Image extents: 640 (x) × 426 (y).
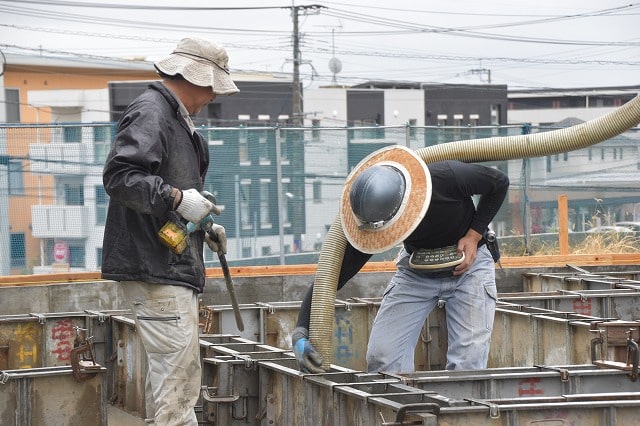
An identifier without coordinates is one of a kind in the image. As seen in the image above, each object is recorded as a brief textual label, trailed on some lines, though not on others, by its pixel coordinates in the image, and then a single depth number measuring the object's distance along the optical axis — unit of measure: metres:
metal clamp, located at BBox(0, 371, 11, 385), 14.05
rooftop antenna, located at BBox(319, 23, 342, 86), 113.99
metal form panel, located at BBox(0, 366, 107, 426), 14.13
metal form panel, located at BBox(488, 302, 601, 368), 17.05
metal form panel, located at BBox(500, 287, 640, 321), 20.30
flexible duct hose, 13.64
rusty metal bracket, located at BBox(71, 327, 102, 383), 14.32
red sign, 26.88
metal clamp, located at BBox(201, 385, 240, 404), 13.79
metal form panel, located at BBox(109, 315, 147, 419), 16.61
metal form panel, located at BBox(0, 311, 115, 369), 18.05
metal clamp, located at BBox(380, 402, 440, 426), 10.57
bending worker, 13.30
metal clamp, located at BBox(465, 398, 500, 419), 10.81
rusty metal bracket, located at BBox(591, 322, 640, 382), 12.58
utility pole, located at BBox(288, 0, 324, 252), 29.35
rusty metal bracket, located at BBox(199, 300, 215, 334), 18.58
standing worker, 11.23
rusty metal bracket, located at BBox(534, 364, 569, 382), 12.82
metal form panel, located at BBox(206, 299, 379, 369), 19.90
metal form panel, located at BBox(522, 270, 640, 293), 22.71
